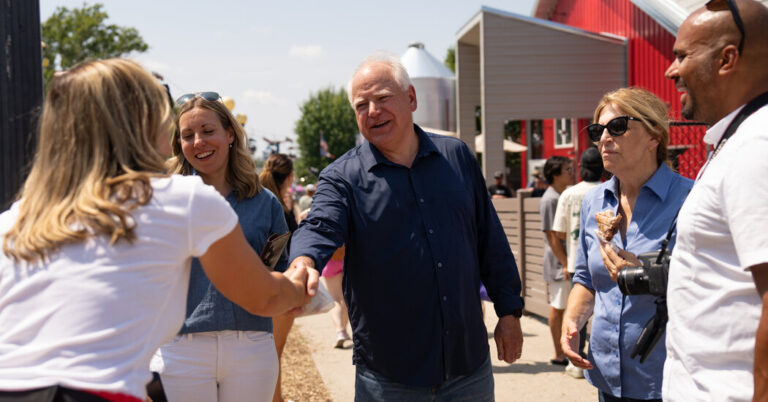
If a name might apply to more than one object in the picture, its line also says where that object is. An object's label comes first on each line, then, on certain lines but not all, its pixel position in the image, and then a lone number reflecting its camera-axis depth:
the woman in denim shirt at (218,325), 3.25
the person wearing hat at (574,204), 6.58
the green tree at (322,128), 77.94
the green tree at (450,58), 54.60
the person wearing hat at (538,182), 17.62
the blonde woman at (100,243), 1.73
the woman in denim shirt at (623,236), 3.10
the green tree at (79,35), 36.19
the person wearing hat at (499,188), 15.86
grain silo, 22.27
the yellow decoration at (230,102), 14.95
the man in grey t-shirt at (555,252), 7.36
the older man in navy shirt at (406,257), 3.13
